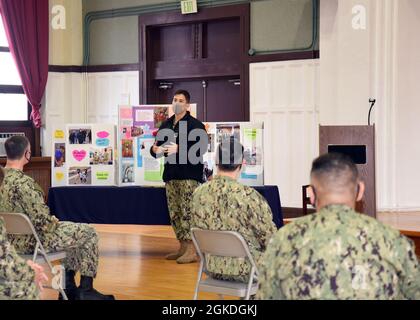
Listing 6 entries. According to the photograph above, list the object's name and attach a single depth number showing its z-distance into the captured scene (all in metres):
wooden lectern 7.55
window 11.66
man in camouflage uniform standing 7.16
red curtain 11.52
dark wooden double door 11.02
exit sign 11.20
